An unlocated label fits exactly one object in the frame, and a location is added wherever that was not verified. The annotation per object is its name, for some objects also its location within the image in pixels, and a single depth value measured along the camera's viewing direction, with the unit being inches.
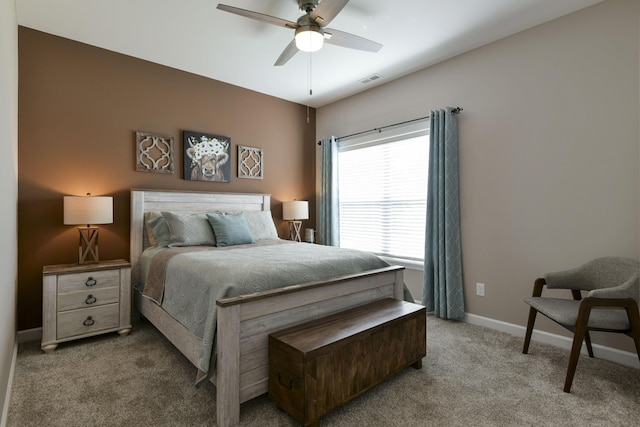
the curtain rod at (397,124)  132.6
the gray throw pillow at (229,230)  129.9
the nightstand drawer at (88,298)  104.7
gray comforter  72.5
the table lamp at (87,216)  108.6
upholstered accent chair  77.8
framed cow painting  150.0
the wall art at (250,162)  169.5
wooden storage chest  64.1
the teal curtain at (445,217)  131.0
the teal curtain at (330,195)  186.5
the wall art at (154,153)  136.8
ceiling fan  83.7
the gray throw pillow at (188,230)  124.0
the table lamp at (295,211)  177.8
